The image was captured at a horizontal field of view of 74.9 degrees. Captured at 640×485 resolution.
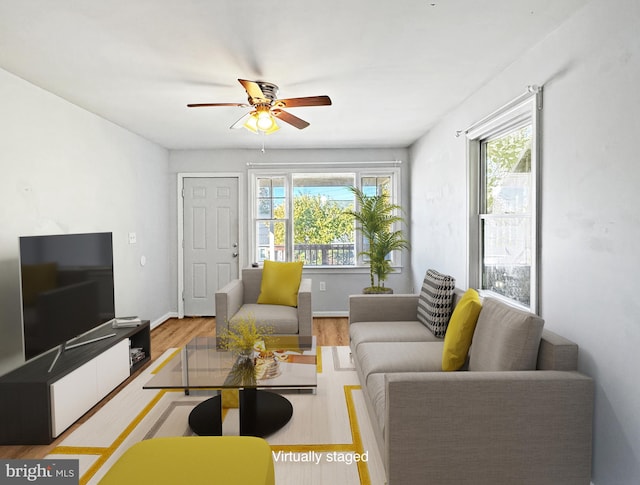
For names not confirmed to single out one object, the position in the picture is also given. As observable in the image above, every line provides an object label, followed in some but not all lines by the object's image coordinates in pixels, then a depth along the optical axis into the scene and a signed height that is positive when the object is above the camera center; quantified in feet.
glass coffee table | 7.79 -2.74
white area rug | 7.13 -3.95
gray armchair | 12.37 -2.38
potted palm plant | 16.85 +0.07
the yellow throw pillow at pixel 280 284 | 13.88 -1.63
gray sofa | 5.92 -2.77
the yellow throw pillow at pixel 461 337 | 7.74 -1.92
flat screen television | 8.50 -1.14
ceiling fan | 9.29 +3.03
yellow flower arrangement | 8.60 -2.25
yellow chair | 4.70 -2.71
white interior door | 19.11 -0.08
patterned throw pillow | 10.12 -1.73
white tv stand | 8.02 -3.16
